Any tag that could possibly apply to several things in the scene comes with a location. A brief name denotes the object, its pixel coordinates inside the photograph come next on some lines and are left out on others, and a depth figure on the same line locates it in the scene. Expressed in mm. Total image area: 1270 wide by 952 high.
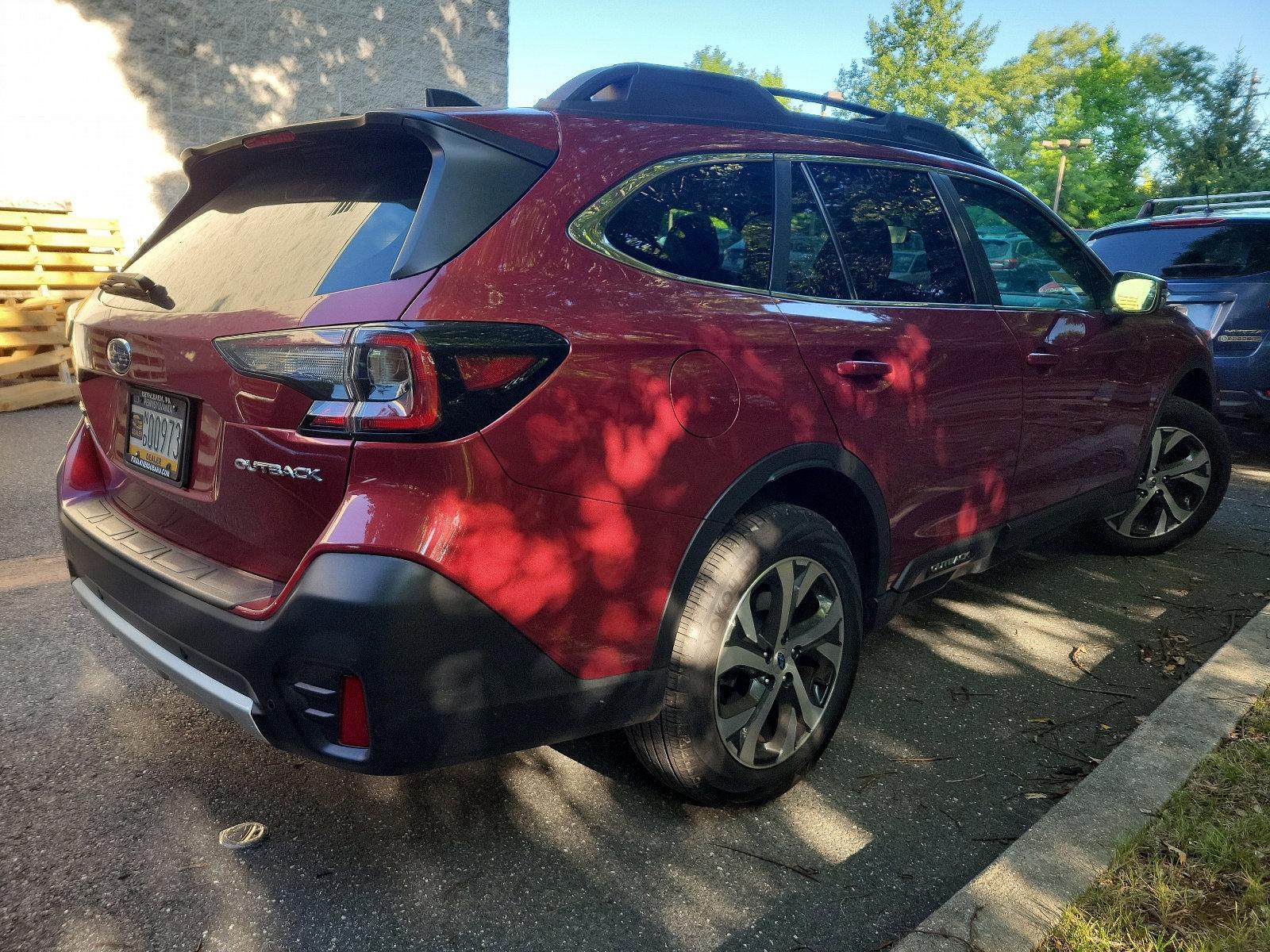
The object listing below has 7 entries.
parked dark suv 6508
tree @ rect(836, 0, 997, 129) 46656
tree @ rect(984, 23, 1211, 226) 51344
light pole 48438
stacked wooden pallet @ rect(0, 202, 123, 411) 7832
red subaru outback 1833
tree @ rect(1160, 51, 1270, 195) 36719
